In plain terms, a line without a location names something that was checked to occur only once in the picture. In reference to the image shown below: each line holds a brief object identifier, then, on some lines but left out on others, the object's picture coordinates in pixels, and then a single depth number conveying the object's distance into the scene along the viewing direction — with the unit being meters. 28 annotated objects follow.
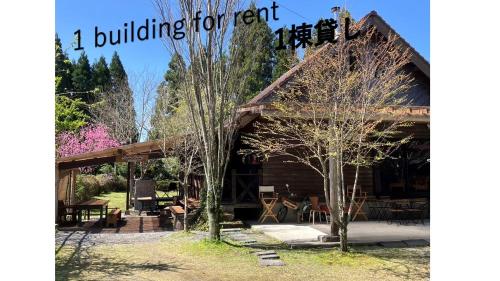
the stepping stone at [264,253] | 7.10
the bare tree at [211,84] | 7.08
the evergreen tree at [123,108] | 22.23
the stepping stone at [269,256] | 6.86
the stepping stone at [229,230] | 9.40
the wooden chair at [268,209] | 10.72
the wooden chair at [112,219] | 11.17
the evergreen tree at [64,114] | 10.41
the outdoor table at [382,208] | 11.59
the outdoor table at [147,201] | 13.16
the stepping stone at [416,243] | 7.99
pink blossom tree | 20.91
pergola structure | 10.48
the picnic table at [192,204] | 12.21
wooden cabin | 11.40
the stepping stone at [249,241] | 8.09
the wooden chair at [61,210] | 11.05
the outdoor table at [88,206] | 11.00
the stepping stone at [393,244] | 7.91
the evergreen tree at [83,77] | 25.27
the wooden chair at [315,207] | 10.61
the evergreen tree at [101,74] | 25.27
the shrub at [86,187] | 17.52
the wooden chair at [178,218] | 10.42
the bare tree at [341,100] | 7.07
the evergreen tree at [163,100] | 19.59
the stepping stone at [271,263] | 6.48
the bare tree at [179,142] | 11.17
